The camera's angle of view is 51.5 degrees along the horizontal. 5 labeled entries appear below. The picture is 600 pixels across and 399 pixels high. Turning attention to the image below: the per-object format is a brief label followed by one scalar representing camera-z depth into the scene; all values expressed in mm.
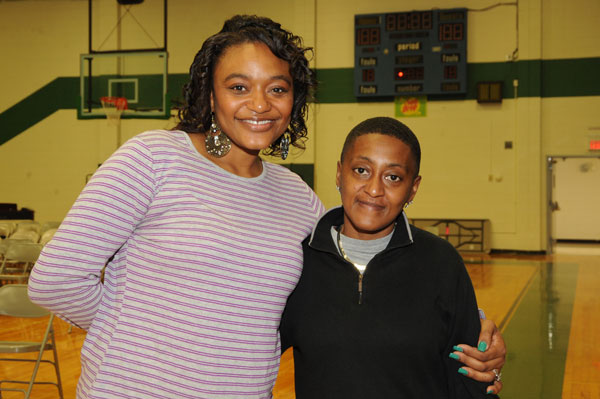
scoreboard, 11875
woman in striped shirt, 1321
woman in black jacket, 1421
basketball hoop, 12258
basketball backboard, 13383
